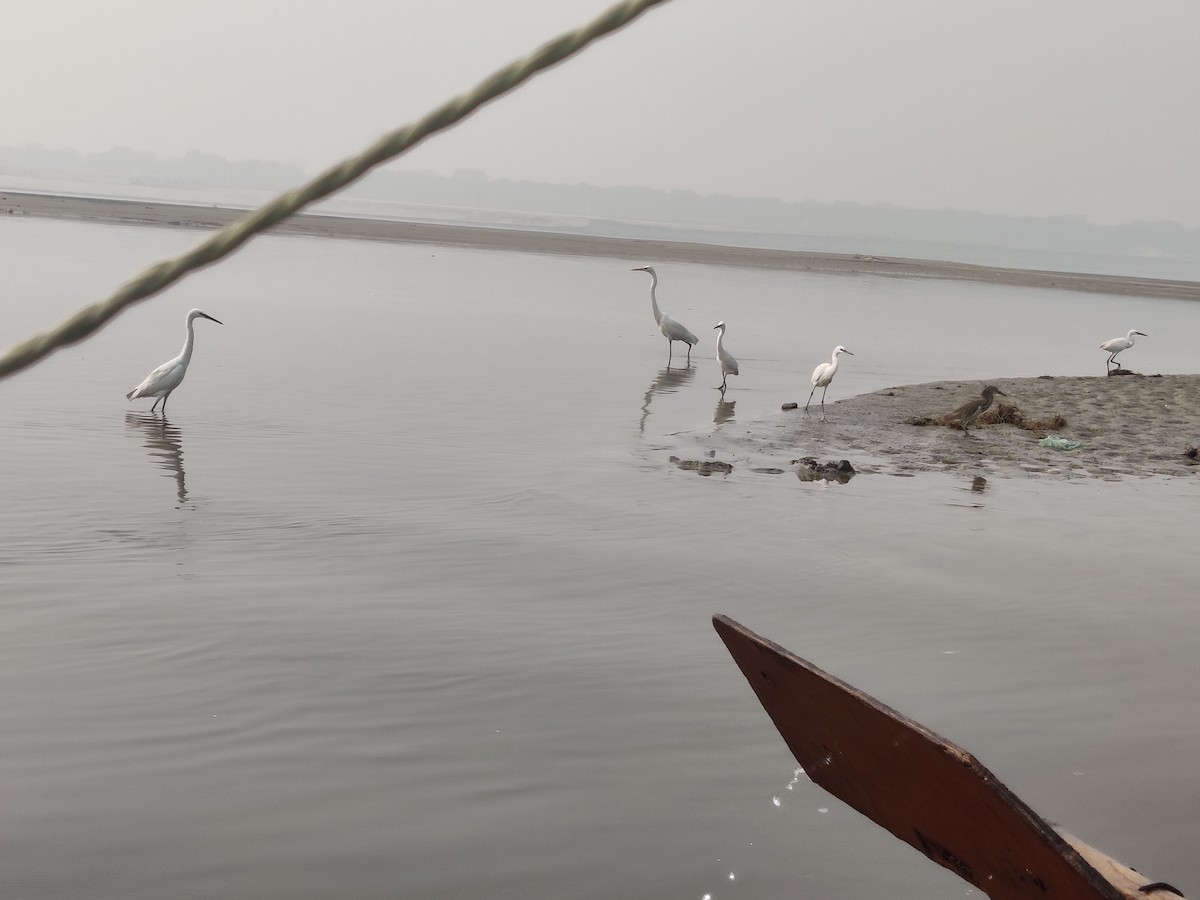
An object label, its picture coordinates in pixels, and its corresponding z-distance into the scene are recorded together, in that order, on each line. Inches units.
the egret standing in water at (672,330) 751.7
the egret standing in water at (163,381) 449.7
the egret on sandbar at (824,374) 552.1
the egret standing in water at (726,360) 631.5
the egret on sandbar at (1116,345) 770.2
